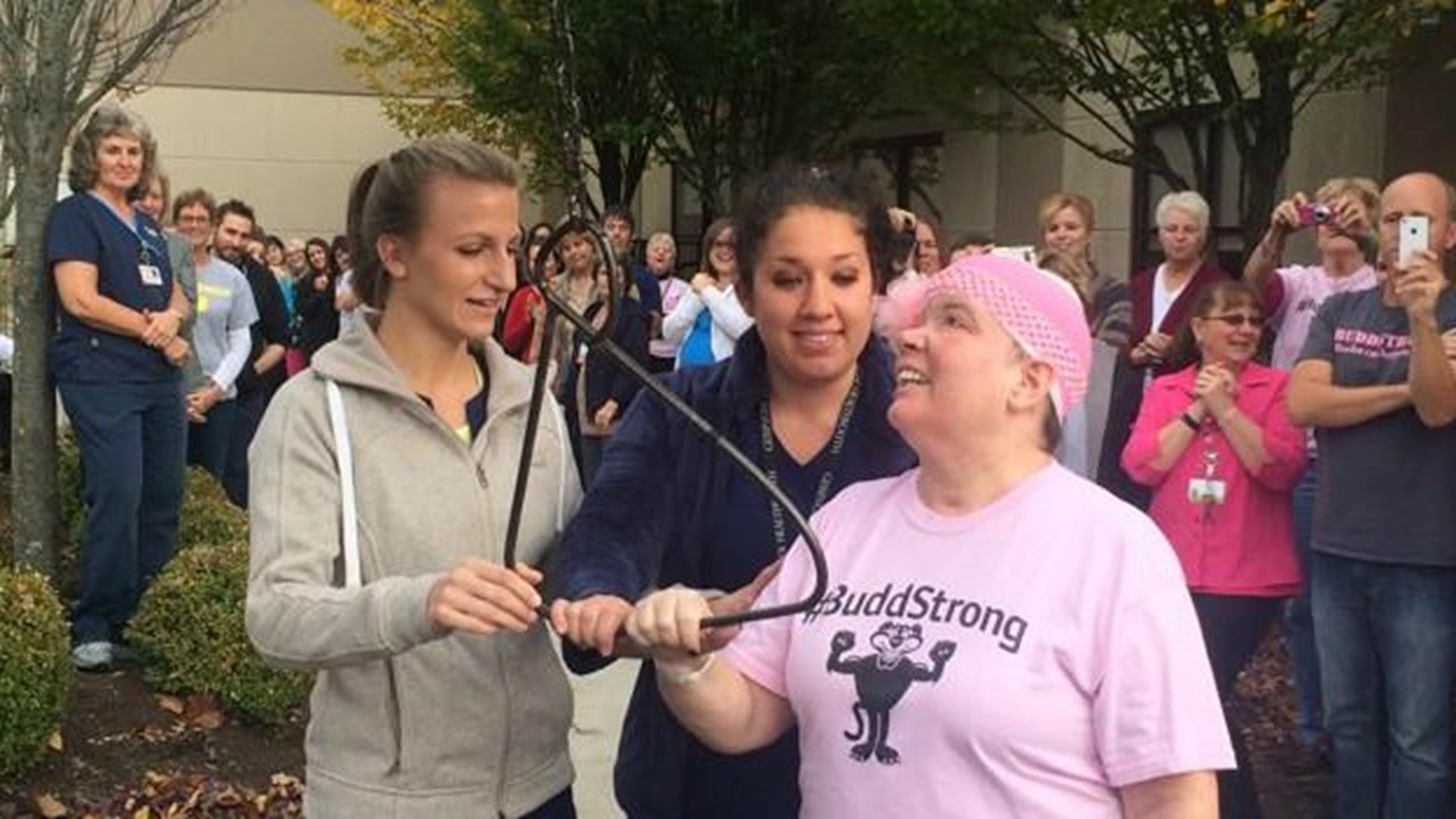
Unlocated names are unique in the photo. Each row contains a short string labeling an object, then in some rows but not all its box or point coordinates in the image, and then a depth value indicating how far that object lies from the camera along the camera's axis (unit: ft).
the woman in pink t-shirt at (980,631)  6.62
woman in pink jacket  15.80
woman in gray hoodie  8.00
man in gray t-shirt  14.28
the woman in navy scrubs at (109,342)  17.85
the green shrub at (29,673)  14.80
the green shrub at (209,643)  17.39
